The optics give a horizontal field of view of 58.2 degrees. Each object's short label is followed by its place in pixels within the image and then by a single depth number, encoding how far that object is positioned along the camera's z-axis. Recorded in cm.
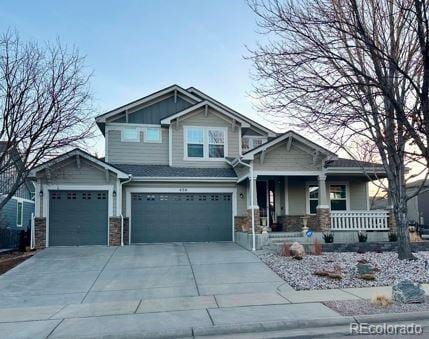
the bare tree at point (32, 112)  1441
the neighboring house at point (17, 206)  2183
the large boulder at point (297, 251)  1351
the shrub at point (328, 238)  1583
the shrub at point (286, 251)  1402
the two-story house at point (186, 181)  1672
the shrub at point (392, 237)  1616
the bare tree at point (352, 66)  843
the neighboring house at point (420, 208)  3042
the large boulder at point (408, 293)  793
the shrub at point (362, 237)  1602
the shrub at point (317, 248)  1461
